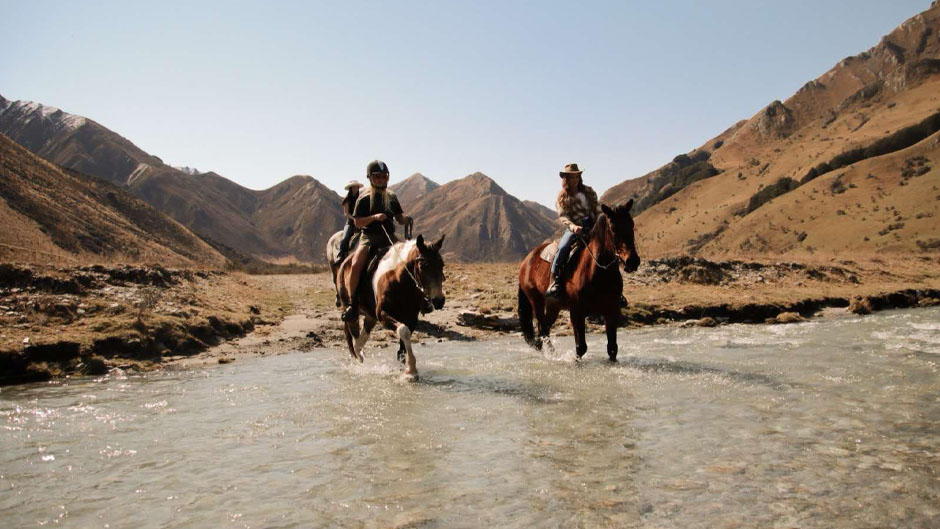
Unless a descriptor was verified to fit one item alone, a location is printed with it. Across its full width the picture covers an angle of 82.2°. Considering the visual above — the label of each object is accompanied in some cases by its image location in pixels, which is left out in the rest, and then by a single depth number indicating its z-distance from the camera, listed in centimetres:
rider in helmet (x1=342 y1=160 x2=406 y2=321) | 1060
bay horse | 921
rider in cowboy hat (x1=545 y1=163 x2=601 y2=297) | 1080
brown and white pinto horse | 876
